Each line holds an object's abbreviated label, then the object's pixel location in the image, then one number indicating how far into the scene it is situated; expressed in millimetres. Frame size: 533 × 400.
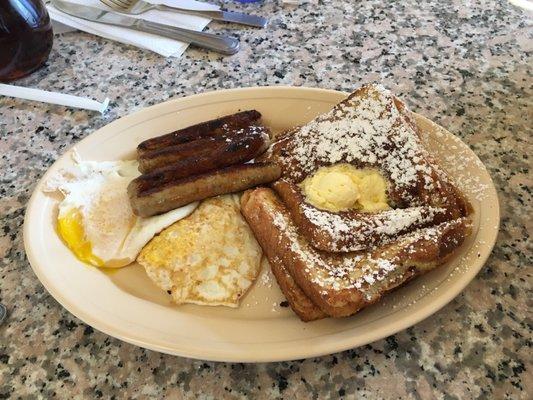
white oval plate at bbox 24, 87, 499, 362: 265
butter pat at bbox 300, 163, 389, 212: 326
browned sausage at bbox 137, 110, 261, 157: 376
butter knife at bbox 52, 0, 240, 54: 528
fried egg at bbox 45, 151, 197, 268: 332
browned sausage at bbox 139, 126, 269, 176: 352
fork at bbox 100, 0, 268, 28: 556
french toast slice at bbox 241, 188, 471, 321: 275
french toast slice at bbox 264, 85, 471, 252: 303
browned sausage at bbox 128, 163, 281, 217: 336
